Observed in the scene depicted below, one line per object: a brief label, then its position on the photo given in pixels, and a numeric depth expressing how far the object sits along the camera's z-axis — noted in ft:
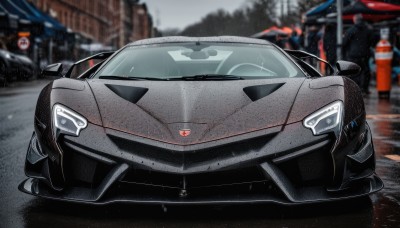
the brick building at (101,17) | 193.71
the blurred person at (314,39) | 68.70
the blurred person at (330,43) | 59.26
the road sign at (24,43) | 103.76
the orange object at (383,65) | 48.03
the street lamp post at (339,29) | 56.18
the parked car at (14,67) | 72.92
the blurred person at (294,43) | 85.00
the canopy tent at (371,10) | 62.23
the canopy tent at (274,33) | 120.67
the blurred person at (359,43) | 51.08
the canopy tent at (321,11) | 67.23
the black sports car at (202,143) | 10.93
